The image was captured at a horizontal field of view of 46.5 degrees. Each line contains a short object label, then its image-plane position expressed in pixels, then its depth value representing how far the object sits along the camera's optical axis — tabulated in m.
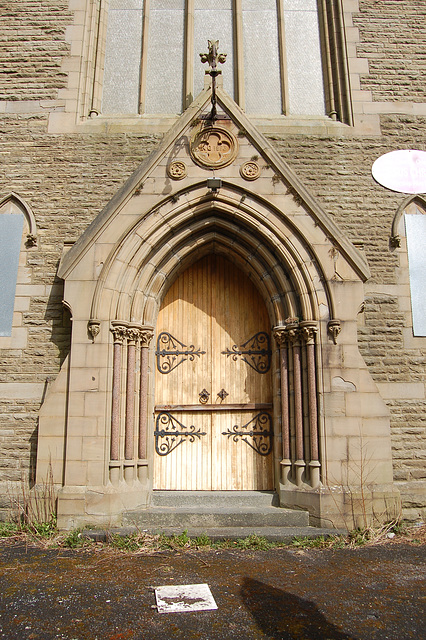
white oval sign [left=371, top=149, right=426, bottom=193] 7.90
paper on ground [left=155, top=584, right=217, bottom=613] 3.76
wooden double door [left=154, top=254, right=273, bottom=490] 7.14
